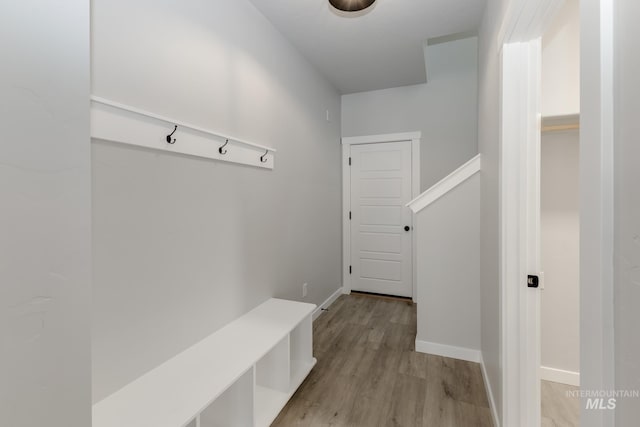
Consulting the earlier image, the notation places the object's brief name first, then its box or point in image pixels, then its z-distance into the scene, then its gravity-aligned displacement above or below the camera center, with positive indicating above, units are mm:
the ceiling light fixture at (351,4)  1901 +1360
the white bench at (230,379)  1112 -741
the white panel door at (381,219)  3660 -89
